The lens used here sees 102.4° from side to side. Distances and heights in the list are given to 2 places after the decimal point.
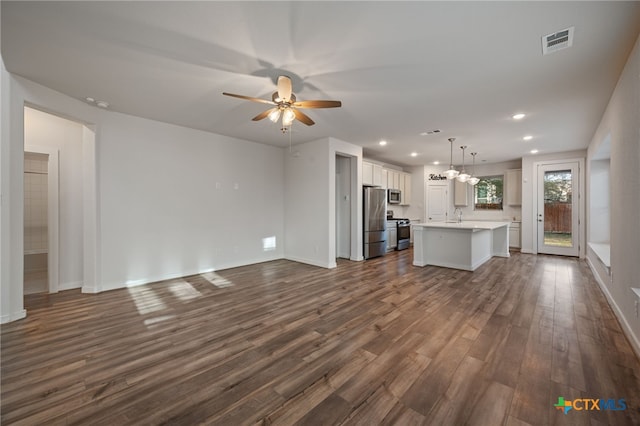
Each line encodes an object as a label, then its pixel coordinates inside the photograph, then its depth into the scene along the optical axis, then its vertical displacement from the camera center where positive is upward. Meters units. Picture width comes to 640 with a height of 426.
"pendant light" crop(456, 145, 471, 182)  5.57 +0.75
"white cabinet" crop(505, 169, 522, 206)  7.59 +0.74
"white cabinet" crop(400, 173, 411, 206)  8.71 +0.72
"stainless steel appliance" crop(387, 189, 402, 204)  7.96 +0.49
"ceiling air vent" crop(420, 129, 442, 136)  4.85 +1.54
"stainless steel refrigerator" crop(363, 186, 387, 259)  6.28 -0.25
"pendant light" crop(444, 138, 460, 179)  5.40 +0.81
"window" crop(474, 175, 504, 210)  8.22 +0.62
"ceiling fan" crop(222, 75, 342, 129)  2.71 +1.16
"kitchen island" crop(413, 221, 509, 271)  5.14 -0.71
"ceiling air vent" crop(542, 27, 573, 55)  2.15 +1.49
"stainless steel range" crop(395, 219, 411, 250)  7.81 -0.68
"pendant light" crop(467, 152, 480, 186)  6.20 +1.35
